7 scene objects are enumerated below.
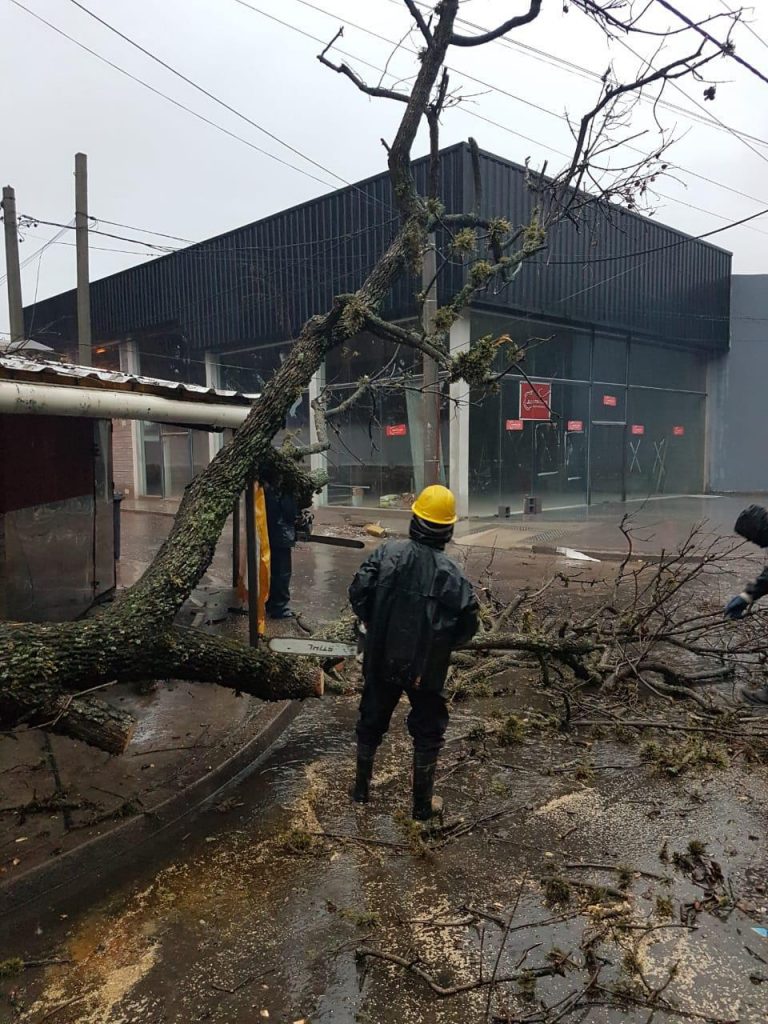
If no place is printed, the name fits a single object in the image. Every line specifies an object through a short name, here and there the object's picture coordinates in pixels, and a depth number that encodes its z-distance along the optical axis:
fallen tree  3.01
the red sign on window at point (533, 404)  16.39
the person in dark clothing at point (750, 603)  4.91
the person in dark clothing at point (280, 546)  7.17
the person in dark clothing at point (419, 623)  3.29
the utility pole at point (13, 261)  14.72
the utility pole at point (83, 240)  13.12
